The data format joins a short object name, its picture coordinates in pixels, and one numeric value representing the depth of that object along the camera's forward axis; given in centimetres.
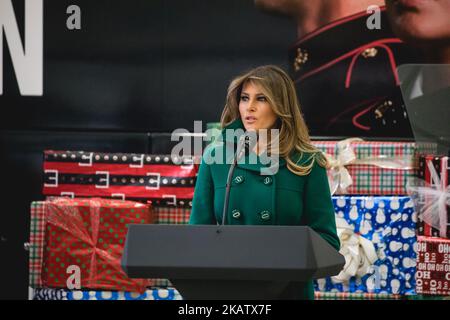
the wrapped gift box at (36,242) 1003
